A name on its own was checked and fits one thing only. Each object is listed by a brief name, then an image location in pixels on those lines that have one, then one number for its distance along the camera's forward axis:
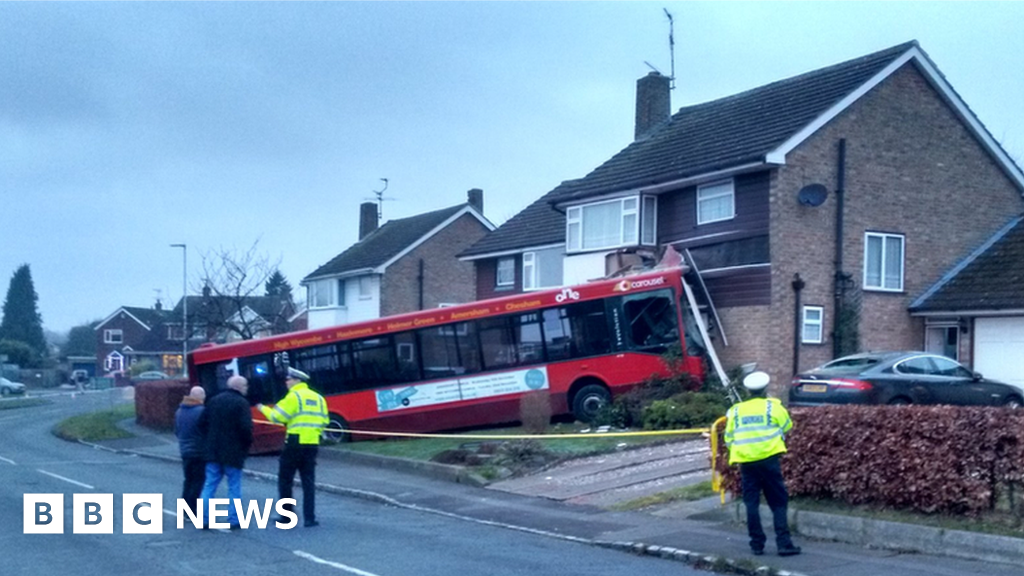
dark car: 19.22
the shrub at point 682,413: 20.91
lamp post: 46.70
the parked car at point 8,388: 75.43
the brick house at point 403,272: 47.34
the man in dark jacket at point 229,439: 13.23
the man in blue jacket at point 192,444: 13.66
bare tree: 41.59
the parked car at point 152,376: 73.99
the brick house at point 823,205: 24.62
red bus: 23.22
